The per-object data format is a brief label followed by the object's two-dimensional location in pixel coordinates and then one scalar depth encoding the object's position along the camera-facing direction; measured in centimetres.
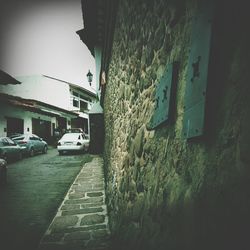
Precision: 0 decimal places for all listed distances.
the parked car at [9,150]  1356
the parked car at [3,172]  851
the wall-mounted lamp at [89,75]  1667
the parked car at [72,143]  1802
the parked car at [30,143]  1695
